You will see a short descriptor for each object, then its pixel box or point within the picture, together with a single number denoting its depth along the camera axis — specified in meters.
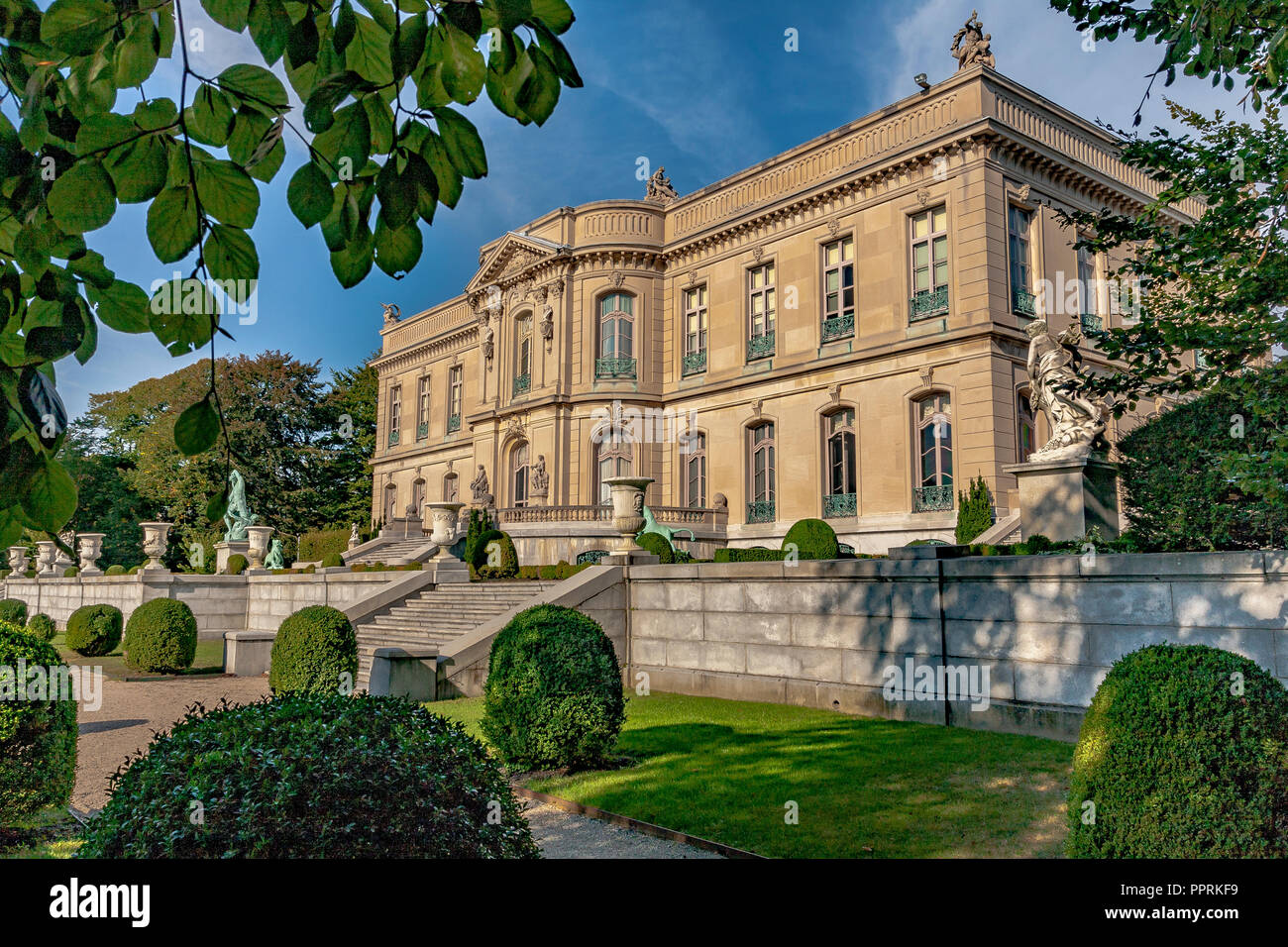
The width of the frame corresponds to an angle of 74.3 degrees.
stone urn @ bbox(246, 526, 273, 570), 31.25
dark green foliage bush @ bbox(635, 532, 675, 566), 19.23
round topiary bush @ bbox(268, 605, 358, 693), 13.16
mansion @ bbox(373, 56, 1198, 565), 23.55
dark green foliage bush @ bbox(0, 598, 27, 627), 23.78
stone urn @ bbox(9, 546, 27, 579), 41.72
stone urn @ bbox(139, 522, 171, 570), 26.58
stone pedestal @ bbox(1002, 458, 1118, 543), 12.97
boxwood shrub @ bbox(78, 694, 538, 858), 3.10
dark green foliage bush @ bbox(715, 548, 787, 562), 19.81
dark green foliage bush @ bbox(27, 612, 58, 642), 23.62
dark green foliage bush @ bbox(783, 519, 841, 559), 19.25
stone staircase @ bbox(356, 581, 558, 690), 17.48
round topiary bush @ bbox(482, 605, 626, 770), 8.90
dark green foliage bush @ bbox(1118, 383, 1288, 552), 10.59
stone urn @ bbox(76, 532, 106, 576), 33.59
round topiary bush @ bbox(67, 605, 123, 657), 22.23
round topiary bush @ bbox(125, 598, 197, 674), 18.38
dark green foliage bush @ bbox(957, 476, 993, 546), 21.47
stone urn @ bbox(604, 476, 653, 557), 16.19
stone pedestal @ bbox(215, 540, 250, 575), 31.13
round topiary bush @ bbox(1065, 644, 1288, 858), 4.20
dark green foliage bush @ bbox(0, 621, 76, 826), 6.64
